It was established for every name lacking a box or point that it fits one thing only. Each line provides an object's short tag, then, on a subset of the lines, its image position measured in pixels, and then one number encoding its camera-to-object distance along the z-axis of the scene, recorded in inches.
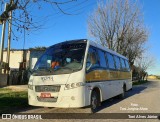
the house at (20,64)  523.9
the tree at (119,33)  653.3
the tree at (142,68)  1324.8
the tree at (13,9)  194.3
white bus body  178.3
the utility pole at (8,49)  507.5
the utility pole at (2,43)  497.8
